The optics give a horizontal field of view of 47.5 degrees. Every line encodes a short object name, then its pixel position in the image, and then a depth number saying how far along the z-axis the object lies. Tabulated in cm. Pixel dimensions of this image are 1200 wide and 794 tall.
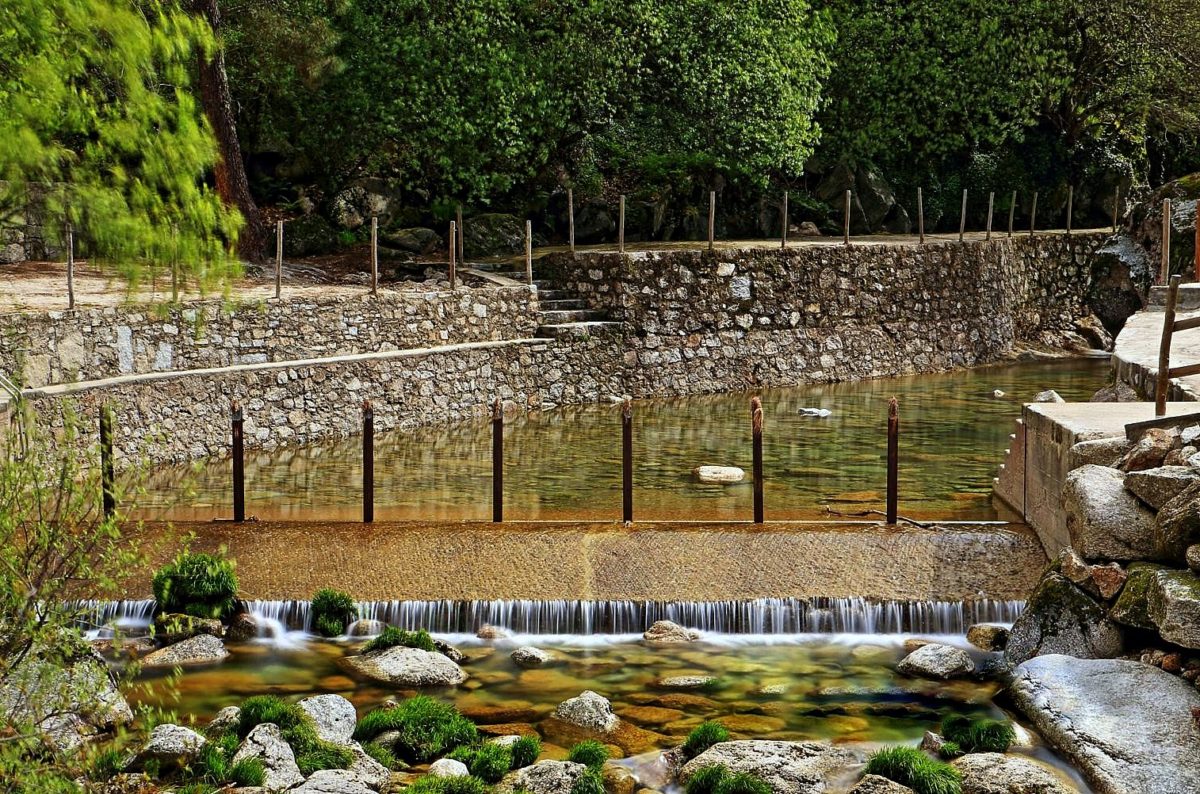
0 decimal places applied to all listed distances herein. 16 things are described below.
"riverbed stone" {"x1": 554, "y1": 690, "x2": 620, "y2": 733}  1069
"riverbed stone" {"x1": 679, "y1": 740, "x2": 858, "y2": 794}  957
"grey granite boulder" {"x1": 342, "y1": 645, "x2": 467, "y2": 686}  1166
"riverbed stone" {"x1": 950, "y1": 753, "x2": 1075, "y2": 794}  934
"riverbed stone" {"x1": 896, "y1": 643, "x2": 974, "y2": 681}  1175
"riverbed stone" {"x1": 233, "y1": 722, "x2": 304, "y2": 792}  933
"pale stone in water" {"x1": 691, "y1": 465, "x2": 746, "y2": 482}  1848
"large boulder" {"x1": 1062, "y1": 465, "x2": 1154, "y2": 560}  1171
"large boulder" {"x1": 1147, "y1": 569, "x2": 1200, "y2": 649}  1034
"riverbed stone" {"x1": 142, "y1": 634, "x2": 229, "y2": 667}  1205
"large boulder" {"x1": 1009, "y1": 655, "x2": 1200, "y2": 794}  945
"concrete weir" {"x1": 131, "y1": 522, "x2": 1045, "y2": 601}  1341
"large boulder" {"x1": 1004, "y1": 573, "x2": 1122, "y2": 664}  1139
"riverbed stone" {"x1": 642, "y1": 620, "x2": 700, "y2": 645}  1276
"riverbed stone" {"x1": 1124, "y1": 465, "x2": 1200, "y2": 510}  1150
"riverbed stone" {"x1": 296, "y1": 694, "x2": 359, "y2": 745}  1024
